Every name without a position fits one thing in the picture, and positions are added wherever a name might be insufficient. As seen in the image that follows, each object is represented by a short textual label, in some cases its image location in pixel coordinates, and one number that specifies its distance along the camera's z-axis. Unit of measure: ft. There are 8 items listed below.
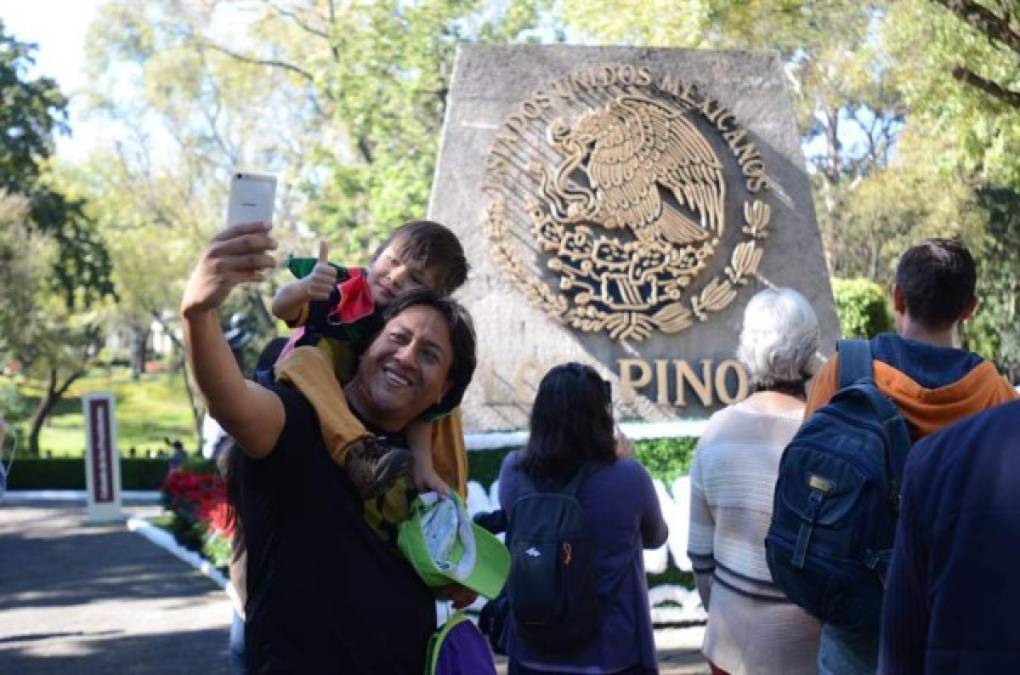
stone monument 32.50
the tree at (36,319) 96.94
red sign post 71.92
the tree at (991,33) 42.34
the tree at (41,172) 84.79
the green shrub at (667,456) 30.48
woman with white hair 12.94
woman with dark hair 14.16
